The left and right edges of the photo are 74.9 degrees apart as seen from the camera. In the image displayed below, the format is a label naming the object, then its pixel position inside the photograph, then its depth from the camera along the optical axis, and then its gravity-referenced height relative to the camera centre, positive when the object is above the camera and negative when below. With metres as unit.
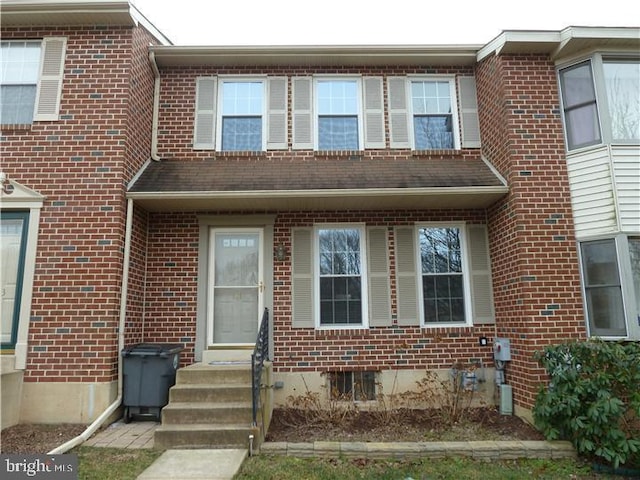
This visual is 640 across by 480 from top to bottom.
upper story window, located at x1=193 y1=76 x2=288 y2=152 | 7.16 +3.44
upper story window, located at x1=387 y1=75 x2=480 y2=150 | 7.18 +3.43
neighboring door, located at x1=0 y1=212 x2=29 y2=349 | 5.56 +0.65
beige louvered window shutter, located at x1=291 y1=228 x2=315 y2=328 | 6.47 +0.54
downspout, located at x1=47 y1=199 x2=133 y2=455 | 5.16 -0.08
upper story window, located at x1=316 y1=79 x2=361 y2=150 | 7.23 +3.43
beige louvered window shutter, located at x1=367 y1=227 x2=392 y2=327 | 6.49 +0.54
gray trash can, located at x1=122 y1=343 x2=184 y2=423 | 5.60 -0.86
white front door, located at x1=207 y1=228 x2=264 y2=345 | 6.59 +0.46
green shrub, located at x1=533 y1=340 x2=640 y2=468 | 4.37 -0.98
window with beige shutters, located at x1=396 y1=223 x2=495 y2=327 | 6.55 +0.58
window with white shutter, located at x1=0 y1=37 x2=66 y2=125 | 6.13 +3.50
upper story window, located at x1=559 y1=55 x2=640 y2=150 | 5.82 +2.94
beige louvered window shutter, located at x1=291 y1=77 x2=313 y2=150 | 7.15 +3.42
